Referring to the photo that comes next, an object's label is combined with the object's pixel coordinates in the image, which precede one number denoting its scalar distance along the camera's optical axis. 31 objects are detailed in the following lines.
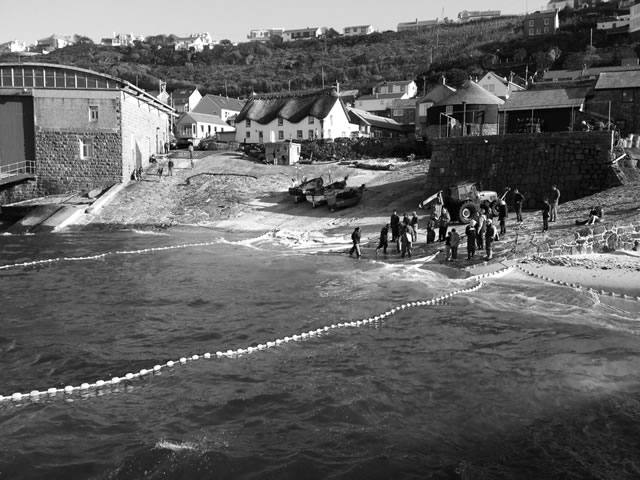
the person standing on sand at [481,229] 20.48
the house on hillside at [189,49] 191.81
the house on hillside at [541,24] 133.50
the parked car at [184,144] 57.52
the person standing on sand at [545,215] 21.36
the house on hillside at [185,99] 107.94
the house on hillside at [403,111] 80.88
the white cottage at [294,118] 55.16
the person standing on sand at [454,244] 19.97
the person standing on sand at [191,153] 46.24
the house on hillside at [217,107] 86.31
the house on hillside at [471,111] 41.31
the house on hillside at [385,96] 92.06
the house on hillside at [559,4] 171.12
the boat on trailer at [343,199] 31.46
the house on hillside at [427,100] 62.19
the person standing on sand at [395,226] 22.77
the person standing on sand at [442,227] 22.72
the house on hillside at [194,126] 73.50
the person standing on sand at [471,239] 19.70
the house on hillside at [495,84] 73.41
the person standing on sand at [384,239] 22.75
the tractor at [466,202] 24.64
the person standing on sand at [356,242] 22.19
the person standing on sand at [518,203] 23.68
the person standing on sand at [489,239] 19.84
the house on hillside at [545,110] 34.41
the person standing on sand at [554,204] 22.66
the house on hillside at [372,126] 59.22
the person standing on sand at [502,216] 21.83
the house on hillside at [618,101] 34.88
